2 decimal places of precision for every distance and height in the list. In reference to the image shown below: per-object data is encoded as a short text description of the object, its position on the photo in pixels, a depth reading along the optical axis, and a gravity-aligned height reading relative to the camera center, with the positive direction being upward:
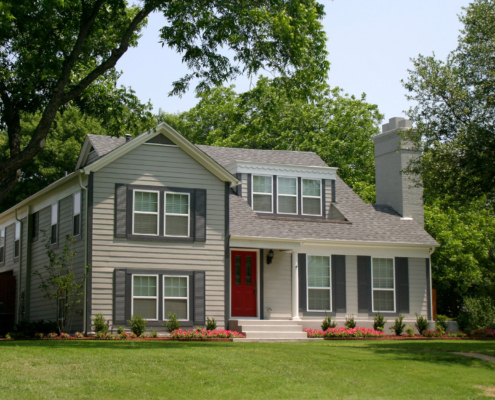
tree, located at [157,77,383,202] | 39.28 +9.11
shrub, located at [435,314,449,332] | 23.88 -1.41
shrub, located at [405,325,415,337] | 23.02 -1.57
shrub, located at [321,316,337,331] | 22.12 -1.26
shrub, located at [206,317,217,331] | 20.37 -1.17
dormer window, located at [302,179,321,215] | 25.25 +3.24
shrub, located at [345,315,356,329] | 22.59 -1.26
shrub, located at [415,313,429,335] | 23.47 -1.37
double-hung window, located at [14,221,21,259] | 26.31 +1.83
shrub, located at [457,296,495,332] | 23.84 -1.12
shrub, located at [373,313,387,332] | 22.97 -1.25
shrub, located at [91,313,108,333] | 18.91 -1.08
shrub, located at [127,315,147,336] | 19.33 -1.11
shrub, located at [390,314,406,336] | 23.08 -1.39
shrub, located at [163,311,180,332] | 19.83 -1.11
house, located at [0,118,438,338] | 20.03 +1.55
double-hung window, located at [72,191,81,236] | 20.64 +2.17
